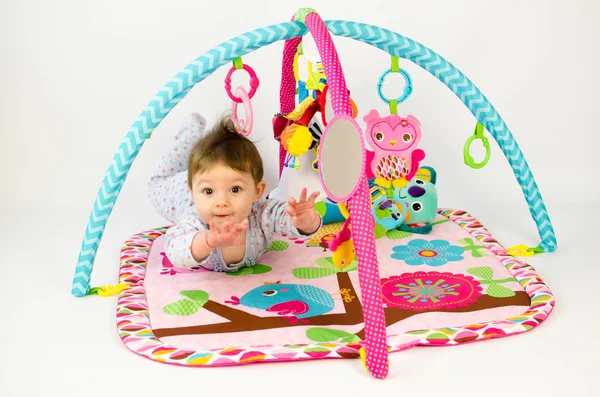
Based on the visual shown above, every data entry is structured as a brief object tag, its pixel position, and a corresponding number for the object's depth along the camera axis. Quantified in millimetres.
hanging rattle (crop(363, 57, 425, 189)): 2193
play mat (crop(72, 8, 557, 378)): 1595
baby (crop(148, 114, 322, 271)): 1893
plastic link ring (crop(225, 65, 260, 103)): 1933
